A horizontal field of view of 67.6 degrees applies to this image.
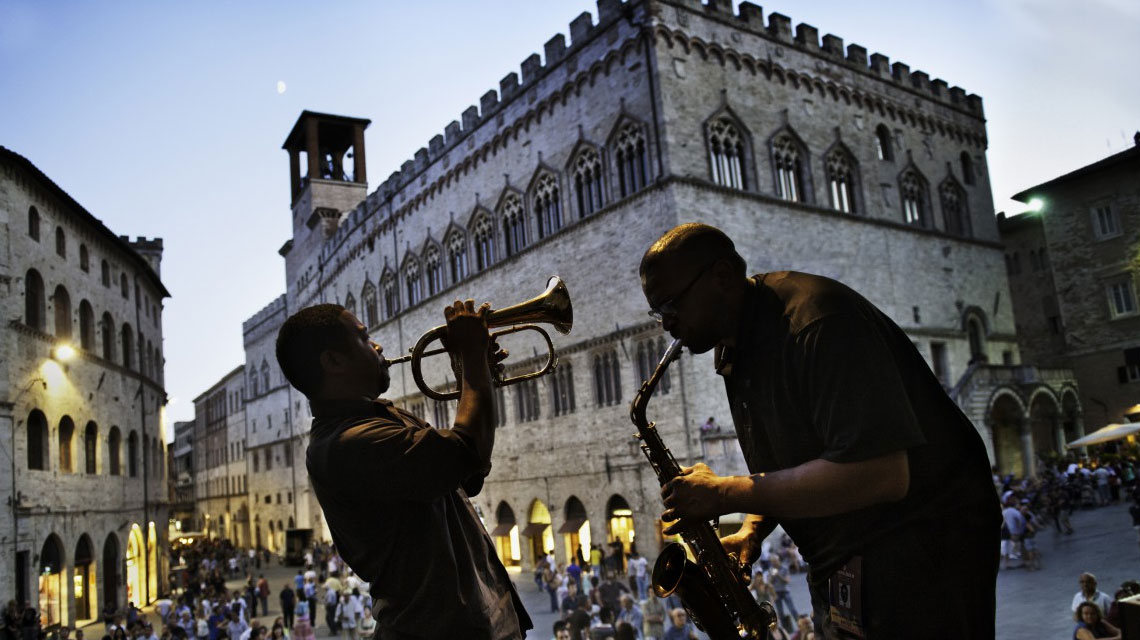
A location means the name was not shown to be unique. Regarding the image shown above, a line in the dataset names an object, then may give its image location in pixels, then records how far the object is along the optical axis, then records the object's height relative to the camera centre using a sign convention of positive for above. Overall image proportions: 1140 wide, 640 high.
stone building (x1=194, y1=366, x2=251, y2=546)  65.88 +3.12
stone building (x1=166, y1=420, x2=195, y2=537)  78.00 +2.77
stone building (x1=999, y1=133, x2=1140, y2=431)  35.38 +5.86
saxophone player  2.18 -0.05
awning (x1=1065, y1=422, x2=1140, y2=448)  20.30 -0.56
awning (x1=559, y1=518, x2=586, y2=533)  28.17 -2.02
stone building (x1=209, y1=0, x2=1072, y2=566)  26.02 +8.21
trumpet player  2.74 +0.01
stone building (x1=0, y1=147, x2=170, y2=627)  22.41 +2.98
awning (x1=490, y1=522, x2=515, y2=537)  32.09 -2.19
